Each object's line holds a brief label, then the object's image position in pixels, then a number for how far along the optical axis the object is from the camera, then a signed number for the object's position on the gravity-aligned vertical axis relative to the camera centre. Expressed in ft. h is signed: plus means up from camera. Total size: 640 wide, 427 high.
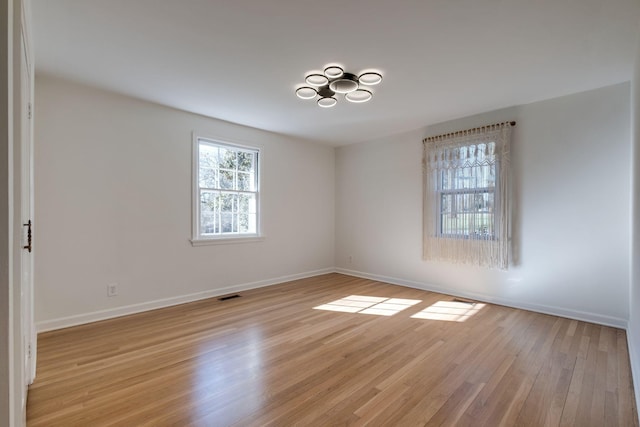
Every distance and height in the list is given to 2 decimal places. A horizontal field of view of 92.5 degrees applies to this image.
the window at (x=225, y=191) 13.82 +1.13
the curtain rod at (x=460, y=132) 12.71 +3.70
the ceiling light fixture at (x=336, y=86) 9.41 +4.27
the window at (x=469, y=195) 12.97 +0.85
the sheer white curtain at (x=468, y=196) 12.63 +0.80
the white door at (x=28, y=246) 5.56 -0.55
